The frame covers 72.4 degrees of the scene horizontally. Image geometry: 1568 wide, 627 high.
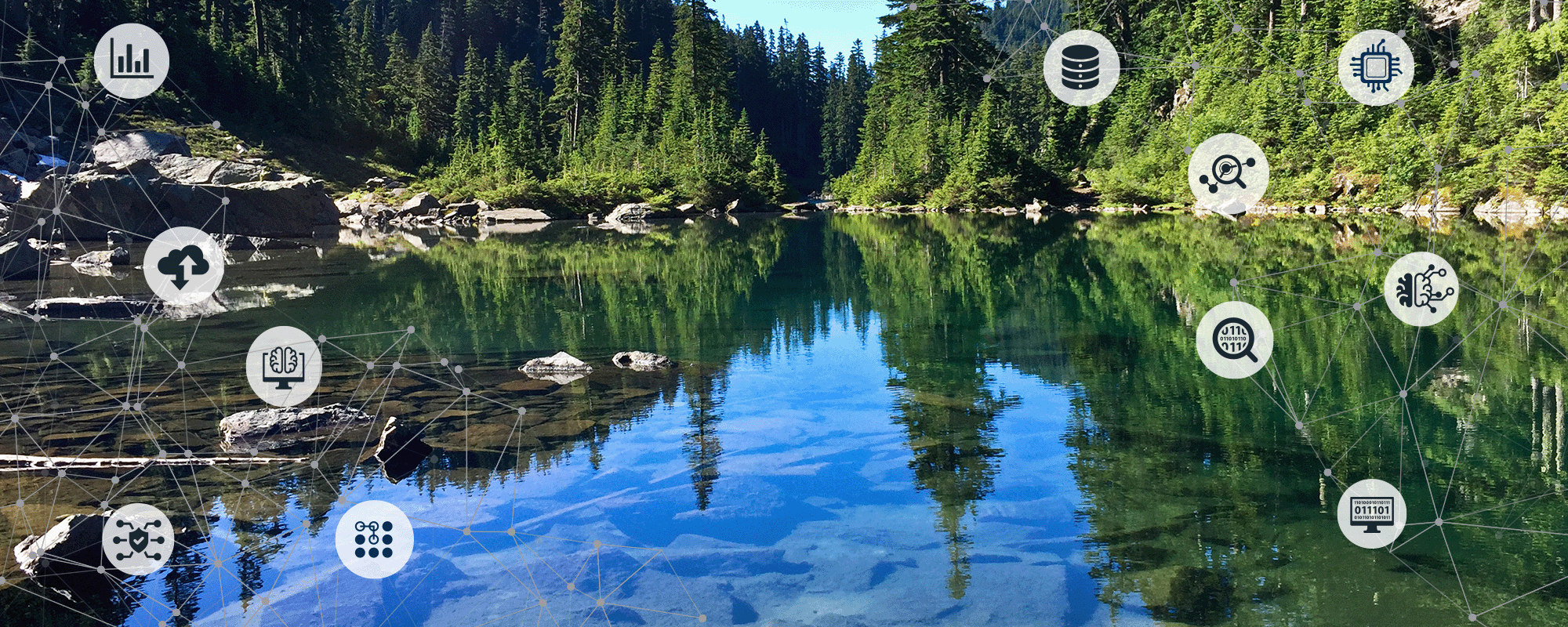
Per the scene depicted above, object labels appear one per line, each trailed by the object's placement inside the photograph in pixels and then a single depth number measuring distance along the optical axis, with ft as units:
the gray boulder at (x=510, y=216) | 228.02
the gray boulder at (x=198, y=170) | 156.87
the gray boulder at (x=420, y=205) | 219.41
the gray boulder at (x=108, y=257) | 114.21
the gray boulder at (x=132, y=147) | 167.43
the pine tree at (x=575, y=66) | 304.09
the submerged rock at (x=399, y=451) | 33.86
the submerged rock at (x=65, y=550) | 25.31
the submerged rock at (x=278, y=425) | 36.99
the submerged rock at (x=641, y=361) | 51.13
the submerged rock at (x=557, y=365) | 49.65
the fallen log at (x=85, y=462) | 33.94
